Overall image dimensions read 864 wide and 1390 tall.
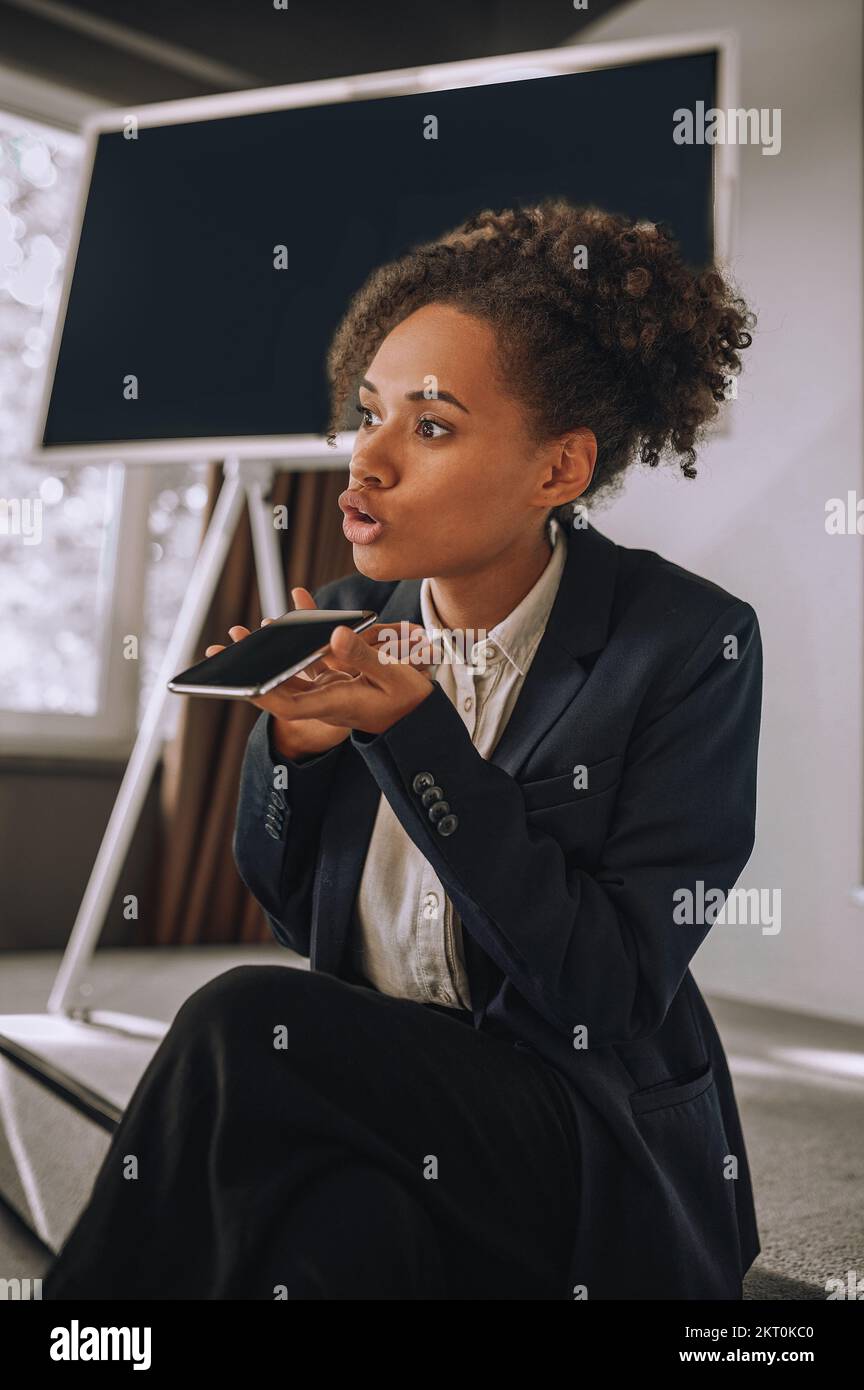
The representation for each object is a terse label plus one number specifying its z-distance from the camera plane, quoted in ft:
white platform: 3.87
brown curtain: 10.18
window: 9.94
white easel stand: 6.37
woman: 2.27
